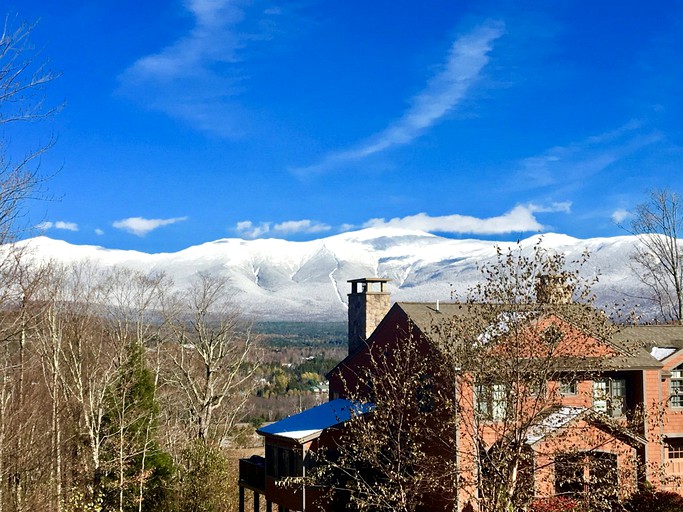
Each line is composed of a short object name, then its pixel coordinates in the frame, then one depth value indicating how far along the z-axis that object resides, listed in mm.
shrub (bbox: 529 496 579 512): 17538
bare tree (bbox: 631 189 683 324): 41469
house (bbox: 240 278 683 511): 14945
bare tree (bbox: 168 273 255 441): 37875
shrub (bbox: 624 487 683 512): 19875
